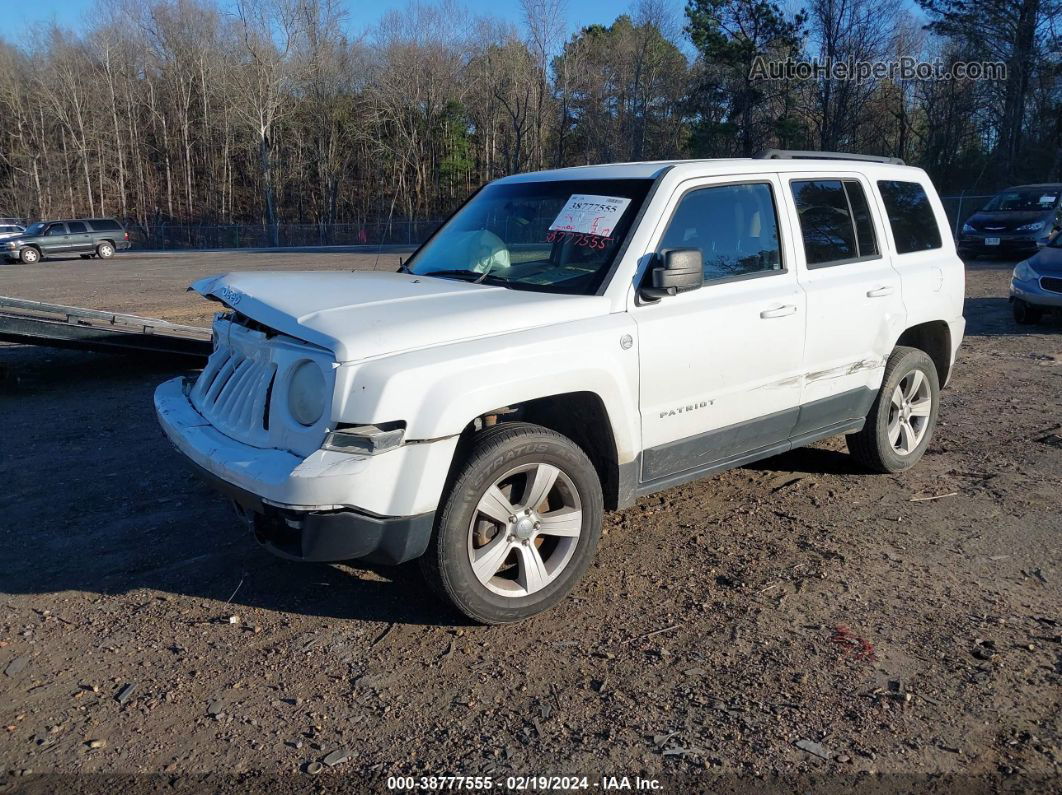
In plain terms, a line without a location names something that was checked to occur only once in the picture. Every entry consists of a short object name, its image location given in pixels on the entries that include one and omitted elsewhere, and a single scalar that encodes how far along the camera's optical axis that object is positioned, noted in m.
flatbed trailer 7.86
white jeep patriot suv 3.26
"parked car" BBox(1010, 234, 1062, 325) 11.05
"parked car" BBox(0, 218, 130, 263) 35.94
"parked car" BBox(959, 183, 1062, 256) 20.42
